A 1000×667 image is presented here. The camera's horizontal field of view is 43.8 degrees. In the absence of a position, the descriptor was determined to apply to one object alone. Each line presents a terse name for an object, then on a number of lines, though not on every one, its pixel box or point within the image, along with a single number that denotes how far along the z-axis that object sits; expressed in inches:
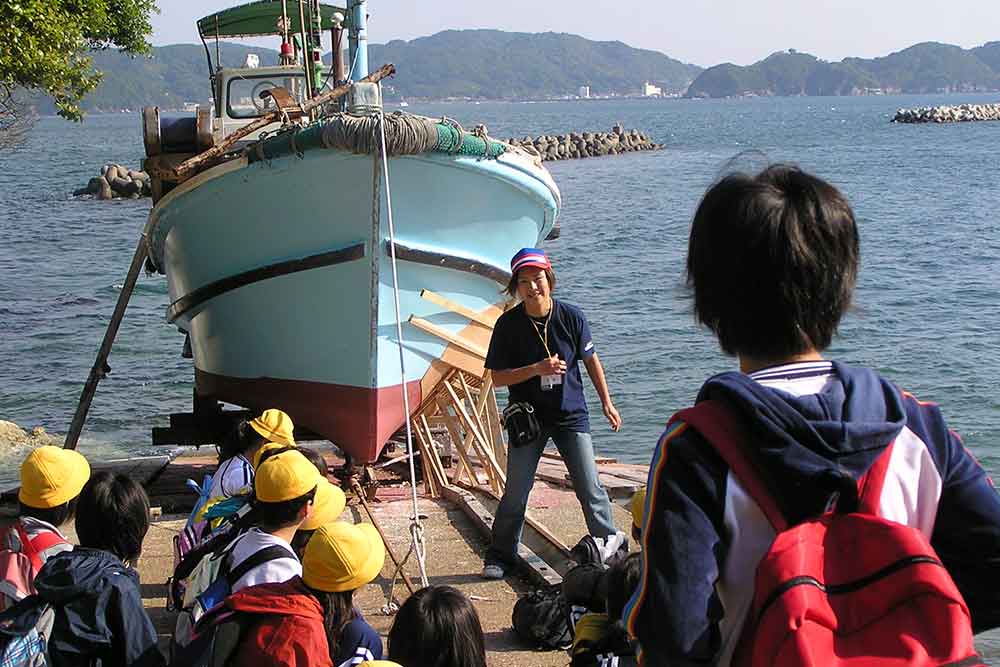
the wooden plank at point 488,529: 233.8
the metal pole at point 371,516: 231.6
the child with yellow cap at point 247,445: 193.8
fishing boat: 316.5
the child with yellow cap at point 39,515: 154.9
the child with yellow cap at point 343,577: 138.0
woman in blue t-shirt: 234.8
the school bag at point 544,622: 201.9
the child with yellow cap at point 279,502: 150.2
